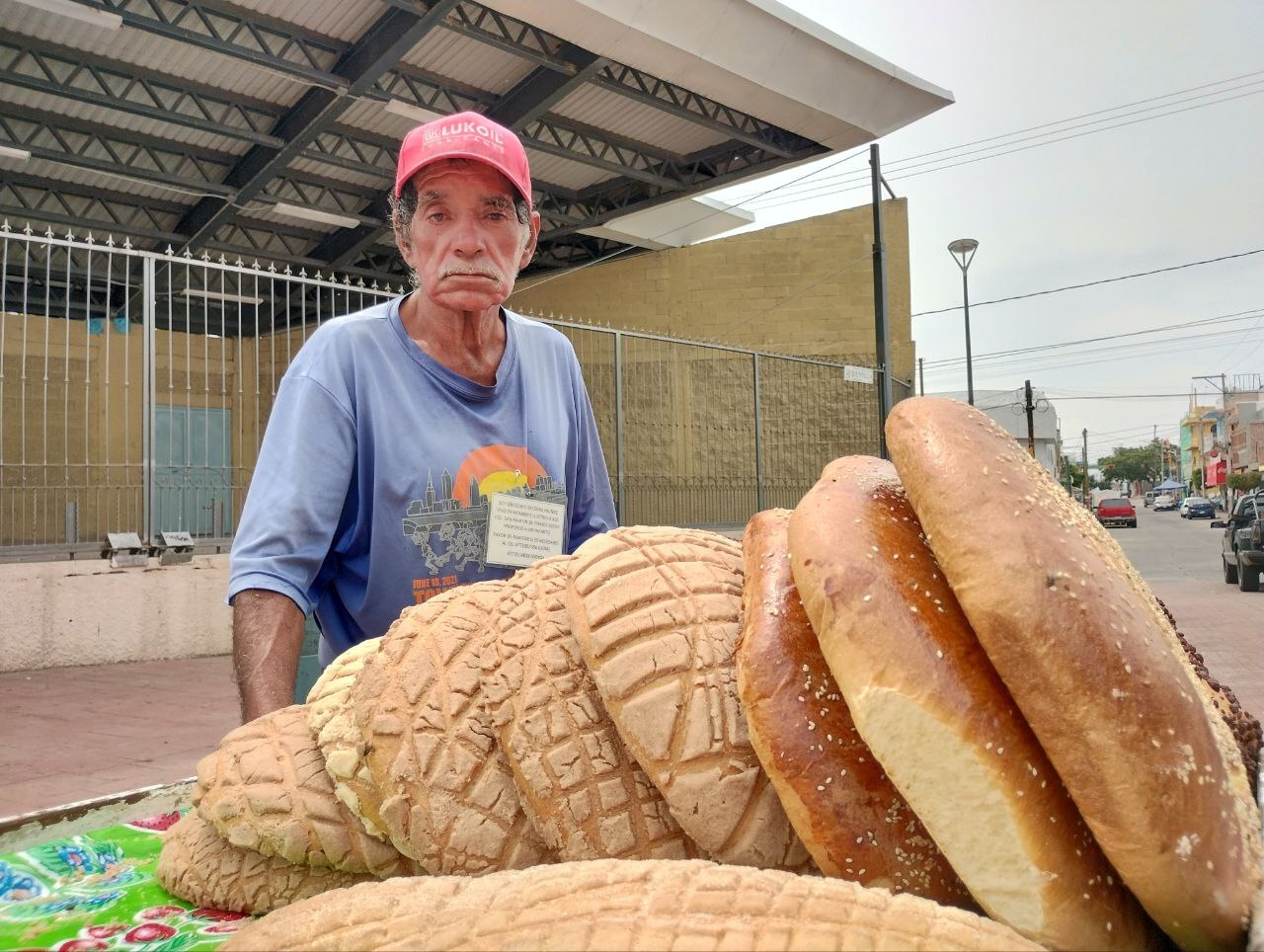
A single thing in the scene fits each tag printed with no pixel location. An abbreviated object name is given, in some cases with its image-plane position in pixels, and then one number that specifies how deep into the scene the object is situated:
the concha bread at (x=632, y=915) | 0.59
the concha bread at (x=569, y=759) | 0.92
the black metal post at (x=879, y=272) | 11.66
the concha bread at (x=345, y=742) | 0.99
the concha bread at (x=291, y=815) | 1.00
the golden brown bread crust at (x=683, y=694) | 0.89
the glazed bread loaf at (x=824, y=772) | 0.84
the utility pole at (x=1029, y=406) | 24.39
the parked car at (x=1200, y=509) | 45.16
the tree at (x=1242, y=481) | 46.00
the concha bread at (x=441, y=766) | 0.94
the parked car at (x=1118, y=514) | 36.46
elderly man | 1.81
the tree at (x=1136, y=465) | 97.56
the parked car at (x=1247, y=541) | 12.05
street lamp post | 19.02
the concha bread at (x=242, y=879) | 1.05
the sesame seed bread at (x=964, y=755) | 0.75
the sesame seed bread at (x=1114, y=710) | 0.71
